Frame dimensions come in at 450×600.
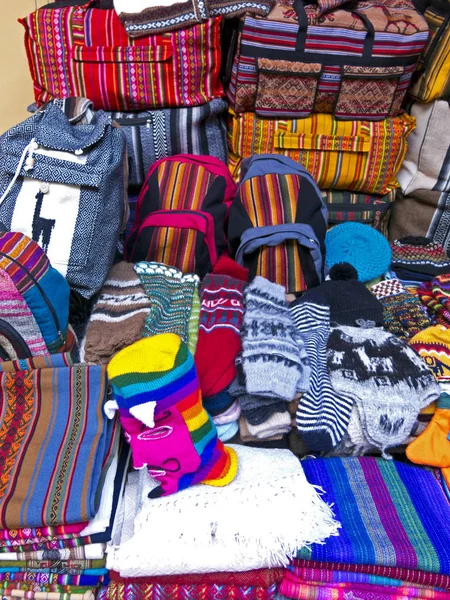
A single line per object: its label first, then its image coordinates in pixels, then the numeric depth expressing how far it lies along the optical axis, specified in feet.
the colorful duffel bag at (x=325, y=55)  4.94
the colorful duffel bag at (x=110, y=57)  4.87
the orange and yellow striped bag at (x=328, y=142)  5.49
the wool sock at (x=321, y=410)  3.38
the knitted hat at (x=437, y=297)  4.45
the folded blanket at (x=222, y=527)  2.89
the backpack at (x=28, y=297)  3.23
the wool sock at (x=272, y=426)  3.47
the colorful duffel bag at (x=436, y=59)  5.09
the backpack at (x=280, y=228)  4.54
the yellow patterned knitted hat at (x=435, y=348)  3.74
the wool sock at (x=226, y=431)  3.60
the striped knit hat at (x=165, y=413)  2.89
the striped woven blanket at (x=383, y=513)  2.98
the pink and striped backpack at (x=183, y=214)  4.59
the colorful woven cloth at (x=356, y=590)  3.04
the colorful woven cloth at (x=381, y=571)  3.01
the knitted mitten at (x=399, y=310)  4.30
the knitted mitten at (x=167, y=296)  3.80
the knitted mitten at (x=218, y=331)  3.45
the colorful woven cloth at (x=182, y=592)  2.98
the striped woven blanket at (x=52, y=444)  2.81
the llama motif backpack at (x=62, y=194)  3.79
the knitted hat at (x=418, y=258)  5.15
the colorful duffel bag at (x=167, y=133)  5.22
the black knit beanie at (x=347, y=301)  4.24
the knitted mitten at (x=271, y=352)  3.30
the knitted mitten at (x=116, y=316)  3.61
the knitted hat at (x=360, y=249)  4.98
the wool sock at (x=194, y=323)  3.71
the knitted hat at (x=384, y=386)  3.45
